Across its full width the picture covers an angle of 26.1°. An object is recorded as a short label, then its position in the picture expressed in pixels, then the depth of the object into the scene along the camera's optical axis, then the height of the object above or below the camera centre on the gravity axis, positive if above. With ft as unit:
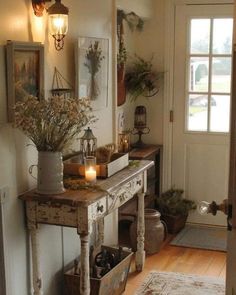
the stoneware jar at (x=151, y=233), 13.34 -3.88
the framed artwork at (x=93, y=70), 10.56 +0.31
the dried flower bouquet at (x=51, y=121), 8.29 -0.62
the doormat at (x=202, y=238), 14.30 -4.47
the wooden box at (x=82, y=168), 9.95 -1.64
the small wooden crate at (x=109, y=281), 9.86 -3.93
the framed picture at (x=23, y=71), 8.20 +0.22
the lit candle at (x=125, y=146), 14.62 -1.77
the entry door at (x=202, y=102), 14.93 -0.55
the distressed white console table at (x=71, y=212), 8.66 -2.22
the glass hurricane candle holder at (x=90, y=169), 9.63 -1.61
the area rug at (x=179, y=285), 11.32 -4.58
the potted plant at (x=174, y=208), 15.10 -3.73
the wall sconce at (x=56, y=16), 8.96 +1.22
